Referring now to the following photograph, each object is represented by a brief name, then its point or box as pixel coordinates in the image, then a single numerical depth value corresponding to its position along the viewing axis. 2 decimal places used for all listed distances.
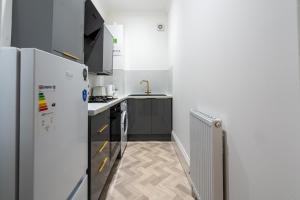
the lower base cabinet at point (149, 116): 3.41
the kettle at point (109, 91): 3.01
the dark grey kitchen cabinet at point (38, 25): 0.93
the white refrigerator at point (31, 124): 0.59
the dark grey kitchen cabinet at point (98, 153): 1.22
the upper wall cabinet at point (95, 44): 2.18
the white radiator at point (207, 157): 1.05
